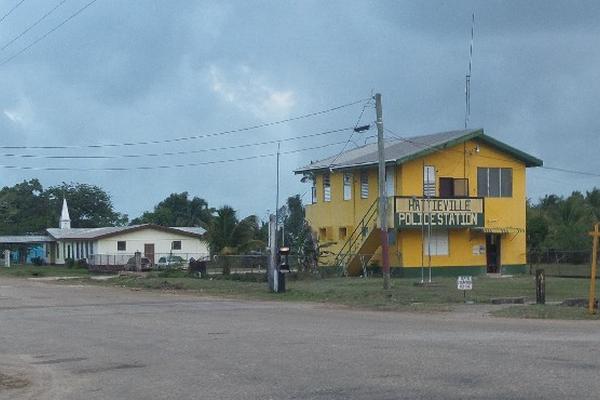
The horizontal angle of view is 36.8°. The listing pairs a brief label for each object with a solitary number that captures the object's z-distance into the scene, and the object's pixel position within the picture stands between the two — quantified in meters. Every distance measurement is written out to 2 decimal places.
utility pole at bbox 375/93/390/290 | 33.31
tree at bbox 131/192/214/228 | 118.06
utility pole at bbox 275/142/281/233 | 36.88
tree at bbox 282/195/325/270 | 49.00
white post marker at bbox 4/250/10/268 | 85.50
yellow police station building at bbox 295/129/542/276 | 47.58
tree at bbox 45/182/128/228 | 121.44
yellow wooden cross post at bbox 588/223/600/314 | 23.95
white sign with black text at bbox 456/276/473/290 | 29.44
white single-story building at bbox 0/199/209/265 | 75.00
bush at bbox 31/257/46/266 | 88.62
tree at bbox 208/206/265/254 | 52.41
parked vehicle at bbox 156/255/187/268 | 69.12
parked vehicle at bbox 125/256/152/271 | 67.44
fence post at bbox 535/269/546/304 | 27.55
